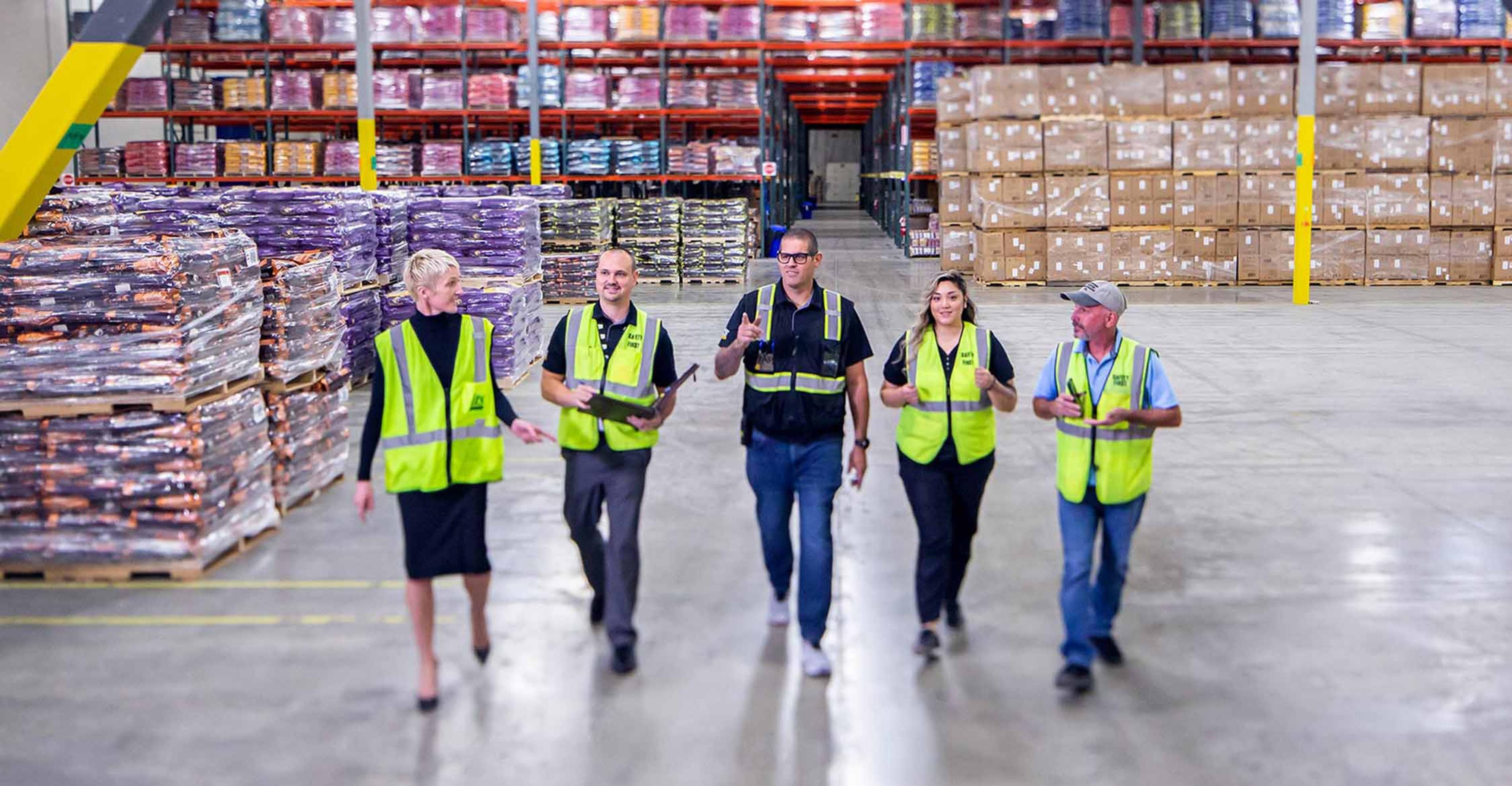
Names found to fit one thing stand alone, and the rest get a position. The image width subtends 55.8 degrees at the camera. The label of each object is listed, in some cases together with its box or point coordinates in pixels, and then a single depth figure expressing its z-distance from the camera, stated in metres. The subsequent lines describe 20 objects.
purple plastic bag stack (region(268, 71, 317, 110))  23.84
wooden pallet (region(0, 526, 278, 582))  6.26
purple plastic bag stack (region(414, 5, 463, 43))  23.72
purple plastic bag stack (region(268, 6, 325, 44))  23.98
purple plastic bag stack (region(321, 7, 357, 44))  24.09
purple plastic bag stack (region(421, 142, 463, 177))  23.81
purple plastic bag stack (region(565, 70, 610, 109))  23.58
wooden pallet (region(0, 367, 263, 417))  6.27
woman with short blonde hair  4.68
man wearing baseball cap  4.76
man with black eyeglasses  4.91
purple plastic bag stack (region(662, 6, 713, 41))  23.66
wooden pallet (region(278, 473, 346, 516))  7.36
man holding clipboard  4.97
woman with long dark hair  5.03
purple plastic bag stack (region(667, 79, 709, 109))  23.58
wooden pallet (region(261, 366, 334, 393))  7.38
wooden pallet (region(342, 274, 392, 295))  10.85
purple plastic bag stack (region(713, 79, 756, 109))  23.84
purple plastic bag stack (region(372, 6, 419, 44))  23.73
